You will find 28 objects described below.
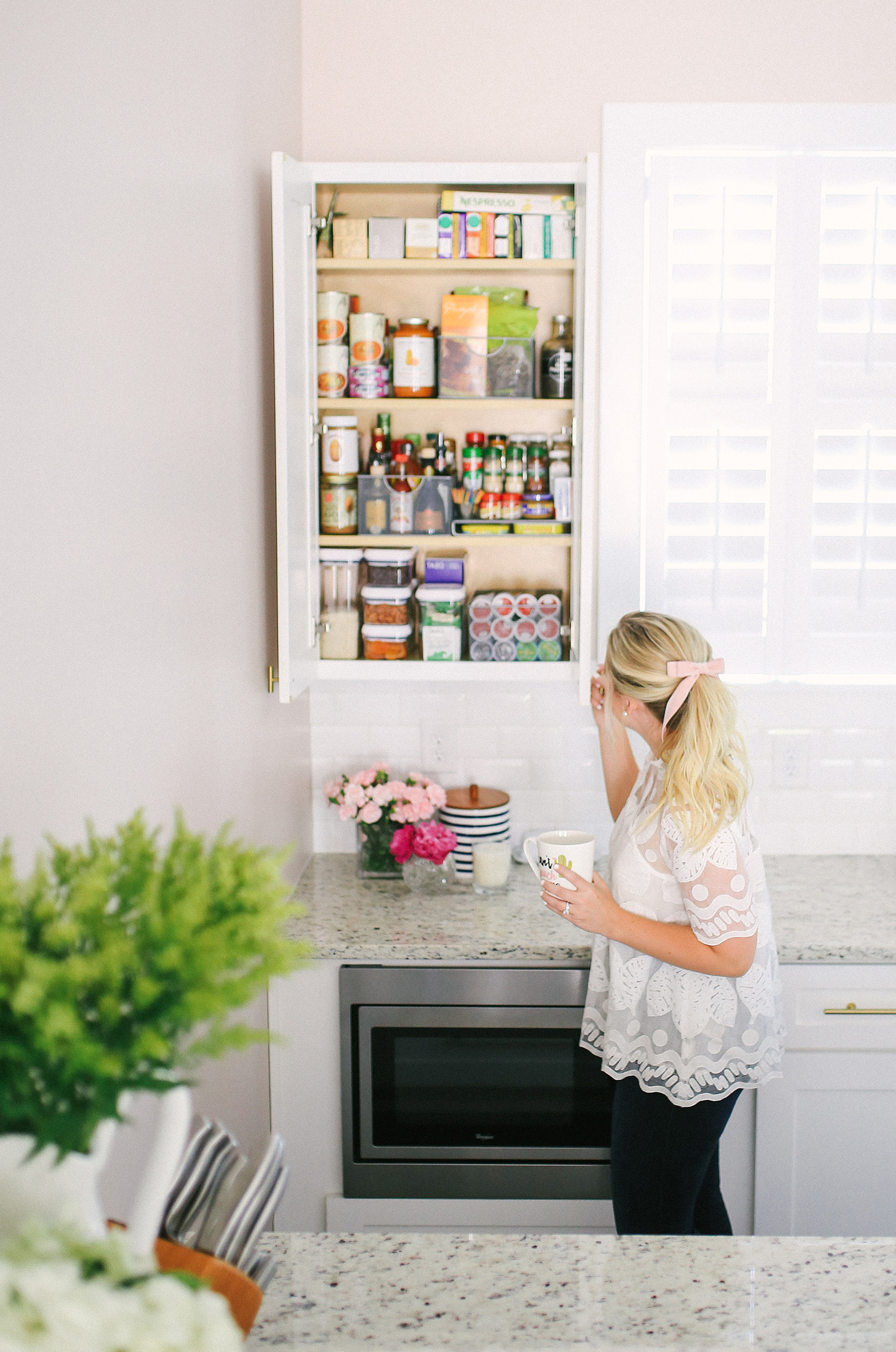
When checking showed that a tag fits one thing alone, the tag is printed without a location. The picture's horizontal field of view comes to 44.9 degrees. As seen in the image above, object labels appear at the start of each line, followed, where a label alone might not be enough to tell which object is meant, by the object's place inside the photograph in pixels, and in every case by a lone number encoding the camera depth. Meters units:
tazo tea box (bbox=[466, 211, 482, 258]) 2.37
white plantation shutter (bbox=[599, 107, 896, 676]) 2.53
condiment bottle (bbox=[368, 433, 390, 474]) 2.45
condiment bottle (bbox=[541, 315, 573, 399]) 2.42
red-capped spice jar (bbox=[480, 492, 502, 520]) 2.45
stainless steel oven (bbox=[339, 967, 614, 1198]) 2.21
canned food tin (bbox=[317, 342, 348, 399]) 2.39
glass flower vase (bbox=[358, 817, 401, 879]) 2.52
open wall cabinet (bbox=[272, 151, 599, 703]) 2.04
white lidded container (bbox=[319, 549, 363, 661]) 2.48
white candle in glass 2.43
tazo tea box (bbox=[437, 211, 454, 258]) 2.37
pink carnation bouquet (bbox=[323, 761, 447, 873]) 2.44
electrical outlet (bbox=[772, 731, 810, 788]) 2.72
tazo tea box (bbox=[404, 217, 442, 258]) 2.37
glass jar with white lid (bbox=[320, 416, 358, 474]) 2.40
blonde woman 1.70
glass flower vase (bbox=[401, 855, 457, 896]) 2.43
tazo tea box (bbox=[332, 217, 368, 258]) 2.38
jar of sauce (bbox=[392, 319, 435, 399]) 2.39
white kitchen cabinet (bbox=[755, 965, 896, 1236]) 2.19
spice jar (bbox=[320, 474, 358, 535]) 2.43
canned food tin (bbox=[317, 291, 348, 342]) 2.36
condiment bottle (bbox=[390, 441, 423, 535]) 2.43
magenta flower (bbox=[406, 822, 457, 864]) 2.38
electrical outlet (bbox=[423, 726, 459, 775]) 2.74
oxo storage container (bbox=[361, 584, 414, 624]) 2.46
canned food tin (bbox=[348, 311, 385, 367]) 2.39
